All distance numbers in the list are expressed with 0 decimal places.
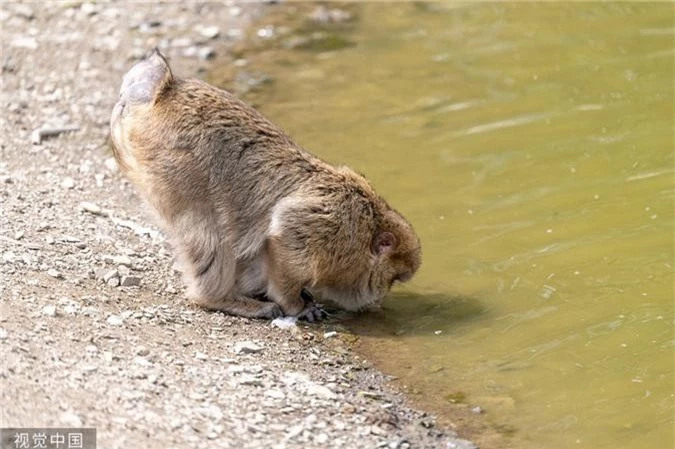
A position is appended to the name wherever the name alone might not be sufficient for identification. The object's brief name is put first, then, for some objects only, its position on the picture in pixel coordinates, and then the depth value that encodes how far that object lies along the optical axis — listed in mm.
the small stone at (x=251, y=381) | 15875
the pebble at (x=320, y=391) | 16062
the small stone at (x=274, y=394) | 15711
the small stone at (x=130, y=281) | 18219
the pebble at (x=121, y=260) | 18859
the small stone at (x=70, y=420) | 13437
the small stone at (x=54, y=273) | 17452
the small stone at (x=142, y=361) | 15437
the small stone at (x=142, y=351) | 15727
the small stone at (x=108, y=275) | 18078
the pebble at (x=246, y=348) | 16953
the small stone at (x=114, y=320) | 16391
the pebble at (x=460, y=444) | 15469
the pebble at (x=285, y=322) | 18203
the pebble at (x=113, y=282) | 17969
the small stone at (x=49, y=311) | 15955
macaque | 17531
